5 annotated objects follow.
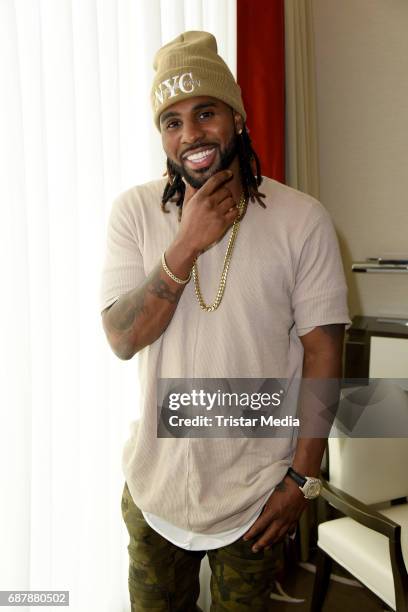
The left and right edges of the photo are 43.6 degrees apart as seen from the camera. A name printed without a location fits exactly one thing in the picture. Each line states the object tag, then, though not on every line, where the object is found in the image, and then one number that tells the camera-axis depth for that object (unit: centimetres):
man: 106
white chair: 166
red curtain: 211
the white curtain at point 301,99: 234
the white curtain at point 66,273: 132
